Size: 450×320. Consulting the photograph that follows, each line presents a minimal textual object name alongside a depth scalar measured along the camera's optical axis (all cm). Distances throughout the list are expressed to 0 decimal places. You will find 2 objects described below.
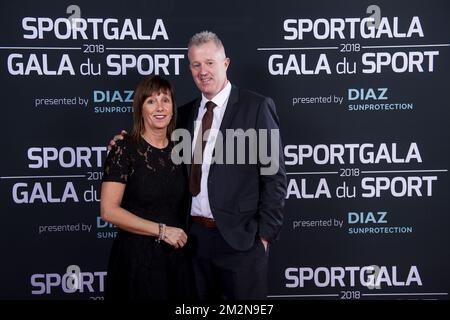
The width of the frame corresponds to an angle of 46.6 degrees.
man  282
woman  262
